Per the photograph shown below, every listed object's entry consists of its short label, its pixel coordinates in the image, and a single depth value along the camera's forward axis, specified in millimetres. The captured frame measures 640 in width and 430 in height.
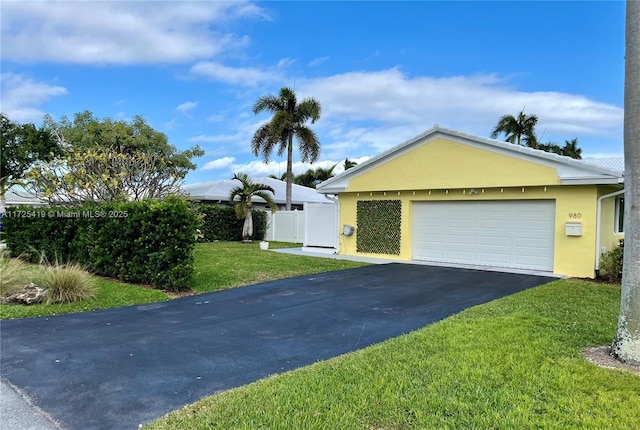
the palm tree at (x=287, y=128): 24125
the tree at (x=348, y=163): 38281
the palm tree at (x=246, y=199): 21281
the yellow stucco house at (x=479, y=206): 11633
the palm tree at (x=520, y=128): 28922
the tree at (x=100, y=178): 12977
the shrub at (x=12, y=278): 8305
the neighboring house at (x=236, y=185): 25969
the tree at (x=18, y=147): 28188
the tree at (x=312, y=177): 41812
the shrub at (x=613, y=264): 10523
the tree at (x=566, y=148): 30875
